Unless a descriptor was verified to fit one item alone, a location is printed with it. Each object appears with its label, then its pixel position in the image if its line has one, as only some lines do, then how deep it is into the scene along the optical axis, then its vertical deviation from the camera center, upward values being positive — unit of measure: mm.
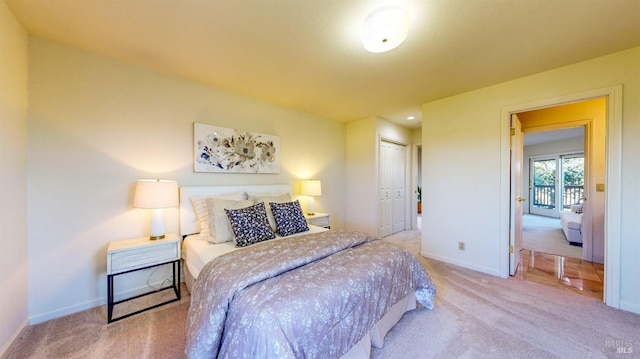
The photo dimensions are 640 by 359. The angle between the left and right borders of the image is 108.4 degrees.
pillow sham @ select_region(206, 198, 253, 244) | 2275 -448
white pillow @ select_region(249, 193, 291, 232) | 2717 -267
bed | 1147 -708
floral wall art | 2801 +370
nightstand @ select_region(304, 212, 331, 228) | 3441 -631
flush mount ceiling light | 1558 +1053
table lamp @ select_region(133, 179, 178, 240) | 2109 -189
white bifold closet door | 4524 -221
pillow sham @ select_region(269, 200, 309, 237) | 2584 -467
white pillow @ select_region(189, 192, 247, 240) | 2438 -371
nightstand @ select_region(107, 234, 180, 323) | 1949 -702
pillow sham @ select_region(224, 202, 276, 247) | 2197 -470
